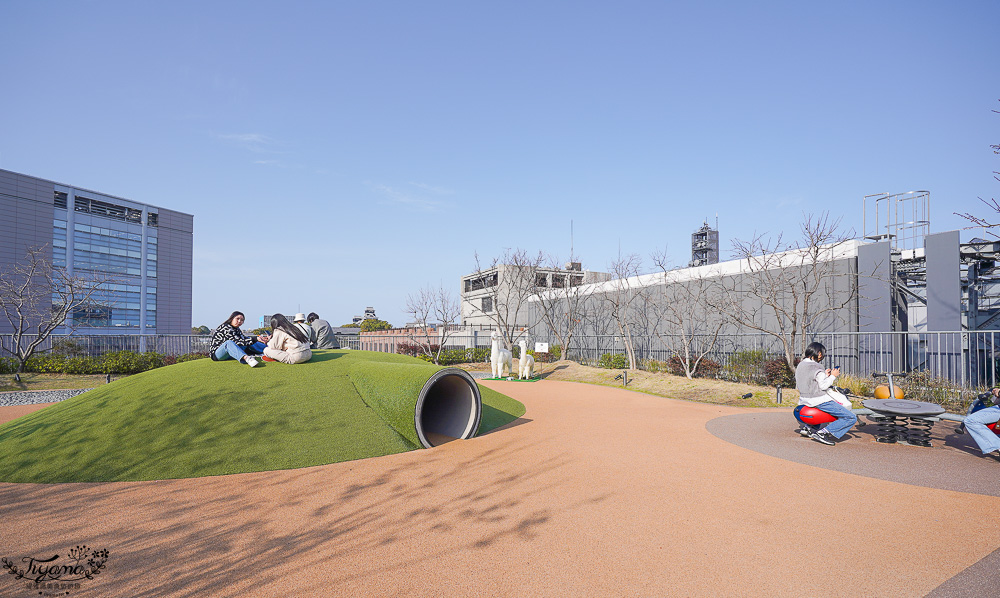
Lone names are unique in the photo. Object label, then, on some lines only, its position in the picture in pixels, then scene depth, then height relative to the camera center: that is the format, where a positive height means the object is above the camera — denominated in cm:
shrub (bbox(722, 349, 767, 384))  1603 -179
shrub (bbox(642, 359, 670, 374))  2041 -224
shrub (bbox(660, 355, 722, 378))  1778 -204
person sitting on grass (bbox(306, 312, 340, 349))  1170 -56
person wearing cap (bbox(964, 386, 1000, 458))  661 -158
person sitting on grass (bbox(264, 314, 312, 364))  909 -62
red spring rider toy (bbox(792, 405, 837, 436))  797 -170
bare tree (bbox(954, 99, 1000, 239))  635 +127
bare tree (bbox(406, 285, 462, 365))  2515 -81
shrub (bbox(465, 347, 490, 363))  2607 -234
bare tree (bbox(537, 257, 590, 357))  2742 +15
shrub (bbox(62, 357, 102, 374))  1760 -207
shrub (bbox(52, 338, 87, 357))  1903 -155
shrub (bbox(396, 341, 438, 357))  2795 -218
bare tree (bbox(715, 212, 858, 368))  1534 +91
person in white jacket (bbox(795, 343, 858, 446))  782 -130
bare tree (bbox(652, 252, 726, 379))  1958 +1
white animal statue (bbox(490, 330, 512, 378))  1872 -182
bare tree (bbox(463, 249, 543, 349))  3189 +198
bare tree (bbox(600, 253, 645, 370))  2334 +73
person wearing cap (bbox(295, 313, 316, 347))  945 -28
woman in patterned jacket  917 -63
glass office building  3675 +547
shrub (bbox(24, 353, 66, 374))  1750 -204
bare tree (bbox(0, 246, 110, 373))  1678 -12
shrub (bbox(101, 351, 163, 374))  1797 -200
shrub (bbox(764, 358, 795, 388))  1475 -183
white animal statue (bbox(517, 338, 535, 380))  1869 -208
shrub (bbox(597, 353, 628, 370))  2203 -223
